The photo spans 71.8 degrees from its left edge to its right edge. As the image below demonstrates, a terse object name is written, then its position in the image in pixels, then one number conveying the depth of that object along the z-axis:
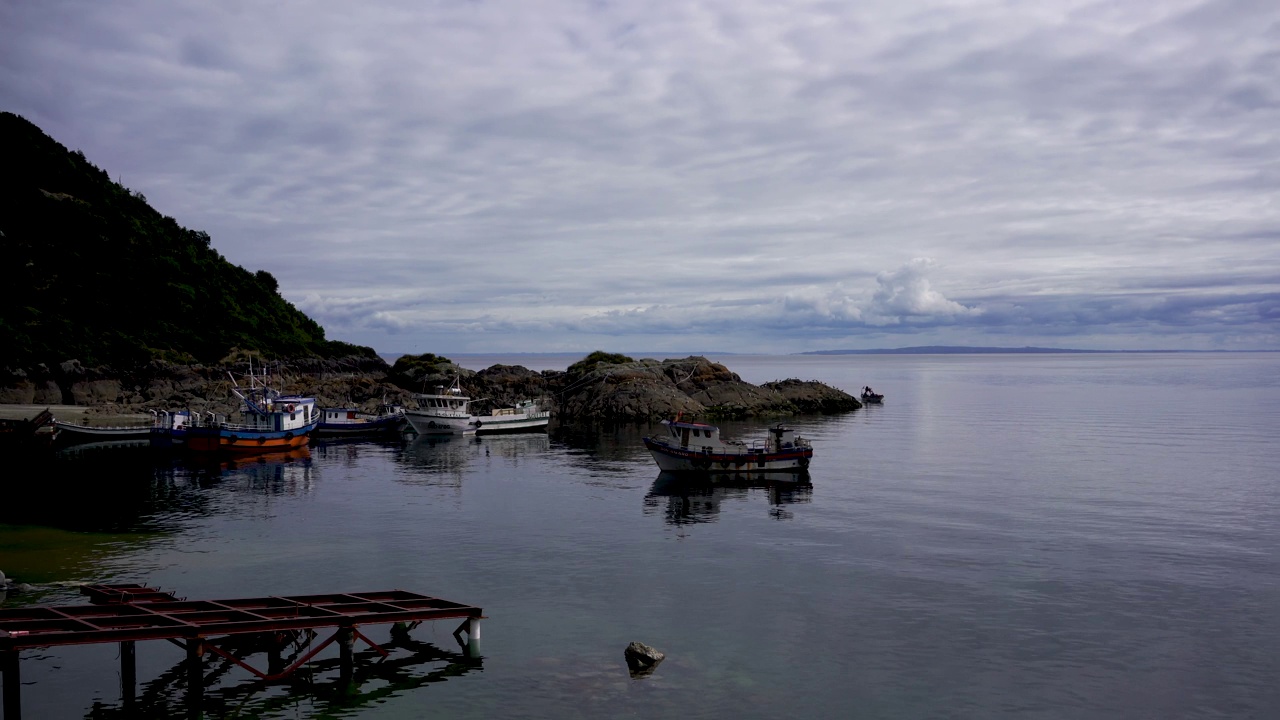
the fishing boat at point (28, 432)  82.81
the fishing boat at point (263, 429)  79.69
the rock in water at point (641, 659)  26.46
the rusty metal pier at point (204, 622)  22.89
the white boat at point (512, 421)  103.06
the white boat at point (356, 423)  100.31
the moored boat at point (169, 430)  82.79
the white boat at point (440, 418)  100.38
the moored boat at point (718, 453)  68.00
